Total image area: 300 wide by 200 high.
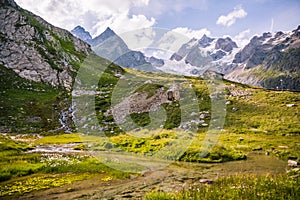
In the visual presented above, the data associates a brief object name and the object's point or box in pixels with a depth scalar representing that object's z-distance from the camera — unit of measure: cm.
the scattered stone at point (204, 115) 8235
